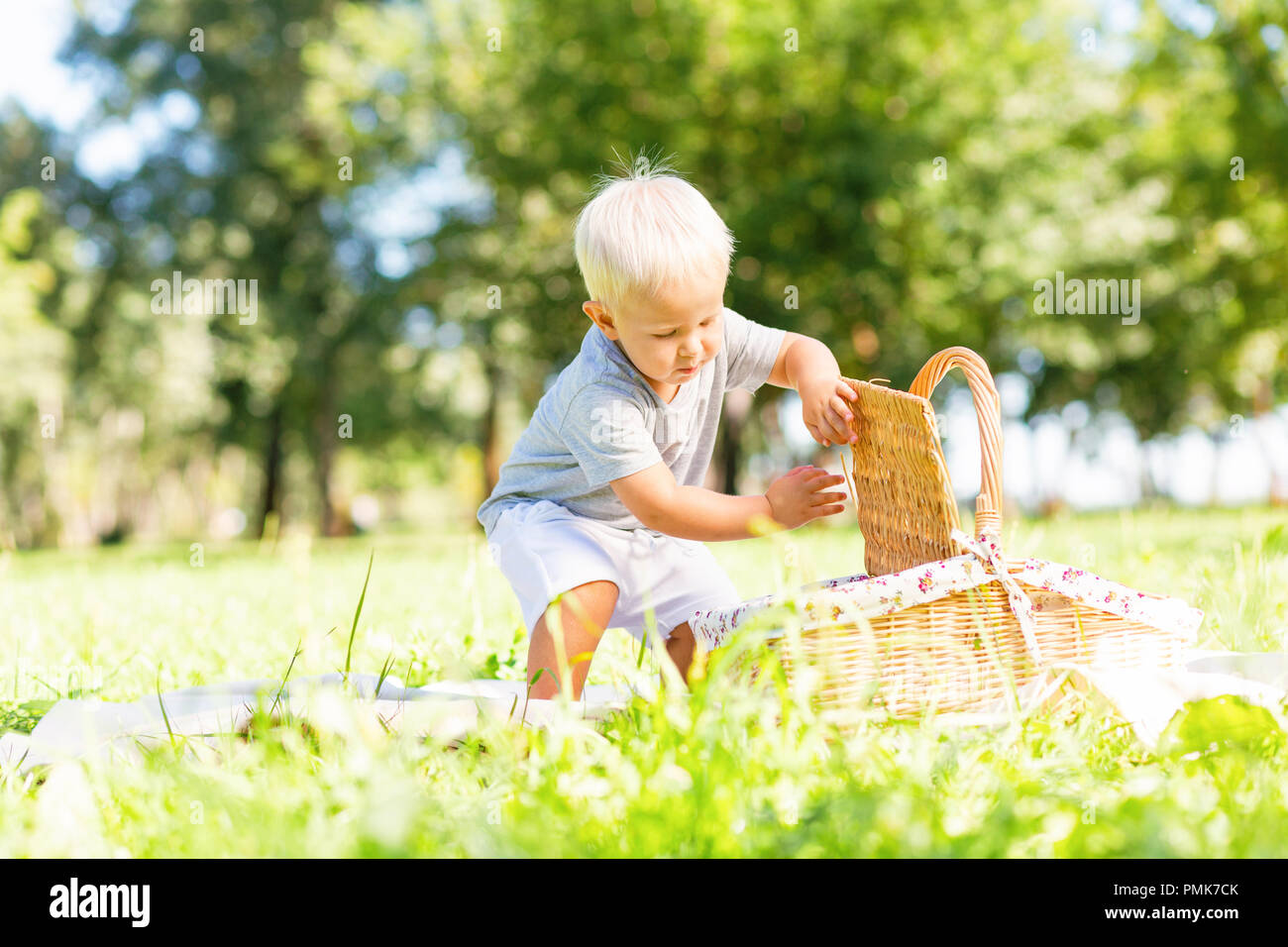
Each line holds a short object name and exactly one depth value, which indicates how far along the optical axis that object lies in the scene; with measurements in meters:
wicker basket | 2.17
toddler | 2.46
